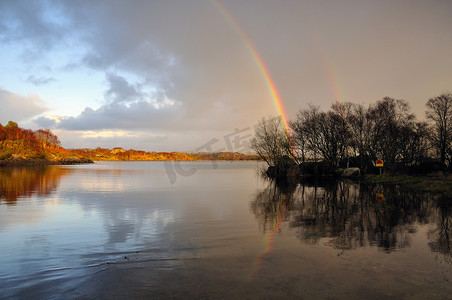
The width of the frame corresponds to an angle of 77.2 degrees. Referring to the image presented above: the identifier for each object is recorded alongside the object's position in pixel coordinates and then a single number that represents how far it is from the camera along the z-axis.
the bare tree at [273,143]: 57.34
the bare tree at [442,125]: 52.03
